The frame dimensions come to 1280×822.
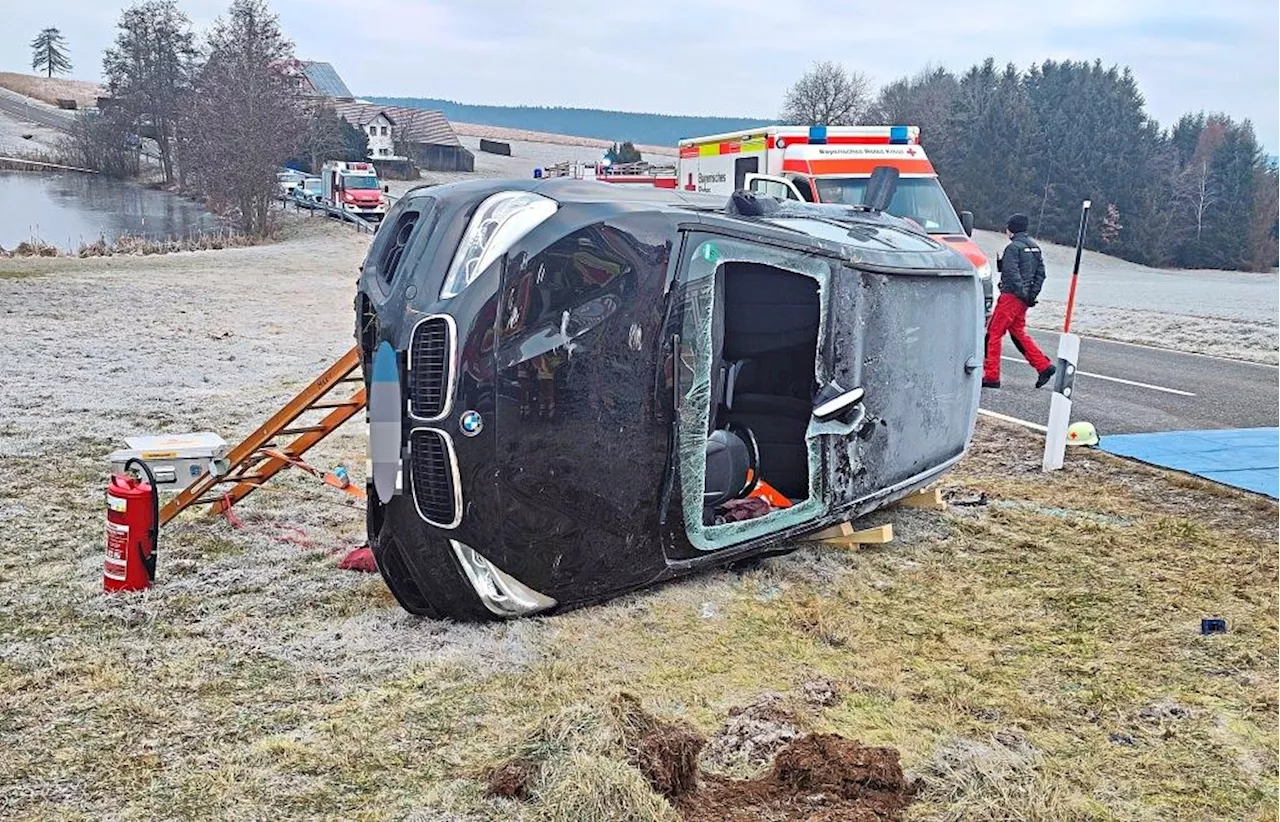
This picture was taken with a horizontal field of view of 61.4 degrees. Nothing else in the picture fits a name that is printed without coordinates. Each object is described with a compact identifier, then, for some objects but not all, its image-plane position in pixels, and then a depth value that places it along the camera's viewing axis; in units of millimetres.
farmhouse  78938
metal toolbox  5535
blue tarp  7393
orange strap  5352
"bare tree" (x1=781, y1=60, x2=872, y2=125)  74438
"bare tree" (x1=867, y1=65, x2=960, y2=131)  80438
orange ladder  5215
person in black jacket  10109
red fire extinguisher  4570
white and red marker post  7551
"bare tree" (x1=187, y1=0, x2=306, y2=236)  37156
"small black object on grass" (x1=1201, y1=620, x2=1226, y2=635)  4555
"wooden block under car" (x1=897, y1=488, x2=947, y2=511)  6242
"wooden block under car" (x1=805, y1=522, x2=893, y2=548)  5463
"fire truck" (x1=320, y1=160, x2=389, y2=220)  41341
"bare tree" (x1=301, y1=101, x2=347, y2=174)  56750
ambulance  14383
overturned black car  3906
